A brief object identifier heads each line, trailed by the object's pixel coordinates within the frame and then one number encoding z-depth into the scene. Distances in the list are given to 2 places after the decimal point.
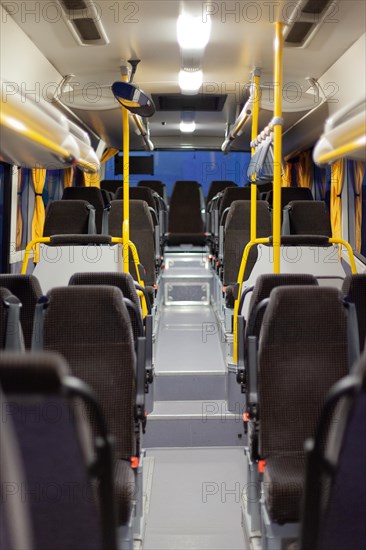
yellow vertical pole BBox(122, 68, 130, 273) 5.55
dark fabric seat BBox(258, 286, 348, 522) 2.85
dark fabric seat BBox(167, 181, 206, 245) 10.80
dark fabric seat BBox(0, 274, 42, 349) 3.38
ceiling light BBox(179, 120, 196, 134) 11.87
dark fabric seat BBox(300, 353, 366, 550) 1.39
